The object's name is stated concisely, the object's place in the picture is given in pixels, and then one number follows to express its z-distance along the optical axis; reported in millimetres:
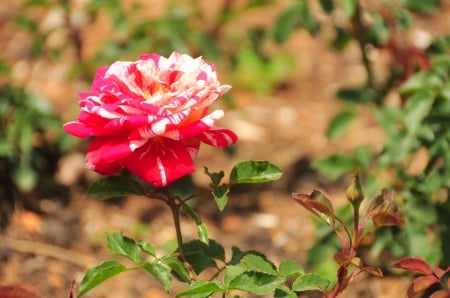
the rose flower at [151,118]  2373
